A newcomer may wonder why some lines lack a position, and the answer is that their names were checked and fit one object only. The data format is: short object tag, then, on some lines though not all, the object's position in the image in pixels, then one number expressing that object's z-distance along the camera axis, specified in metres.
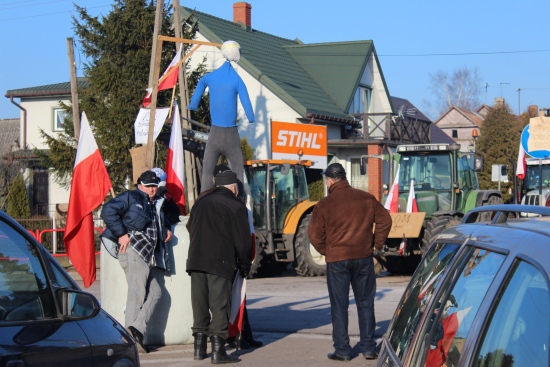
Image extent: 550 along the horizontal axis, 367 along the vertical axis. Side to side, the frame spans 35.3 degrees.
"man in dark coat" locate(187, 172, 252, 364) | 8.21
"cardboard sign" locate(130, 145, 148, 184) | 11.62
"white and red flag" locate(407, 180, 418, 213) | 17.78
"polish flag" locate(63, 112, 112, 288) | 9.55
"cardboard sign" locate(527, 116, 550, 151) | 12.86
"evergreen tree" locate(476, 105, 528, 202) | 52.31
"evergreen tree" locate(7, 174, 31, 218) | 30.42
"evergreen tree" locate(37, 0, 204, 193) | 25.58
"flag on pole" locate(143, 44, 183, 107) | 13.82
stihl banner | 20.00
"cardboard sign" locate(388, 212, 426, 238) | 16.42
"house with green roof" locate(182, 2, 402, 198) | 32.22
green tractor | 18.16
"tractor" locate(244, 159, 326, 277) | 18.14
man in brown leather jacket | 8.24
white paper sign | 14.11
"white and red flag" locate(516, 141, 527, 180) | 23.73
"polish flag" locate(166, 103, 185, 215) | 10.80
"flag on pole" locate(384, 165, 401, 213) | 18.34
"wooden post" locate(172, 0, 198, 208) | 17.62
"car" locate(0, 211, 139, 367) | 4.02
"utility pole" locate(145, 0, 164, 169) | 11.16
